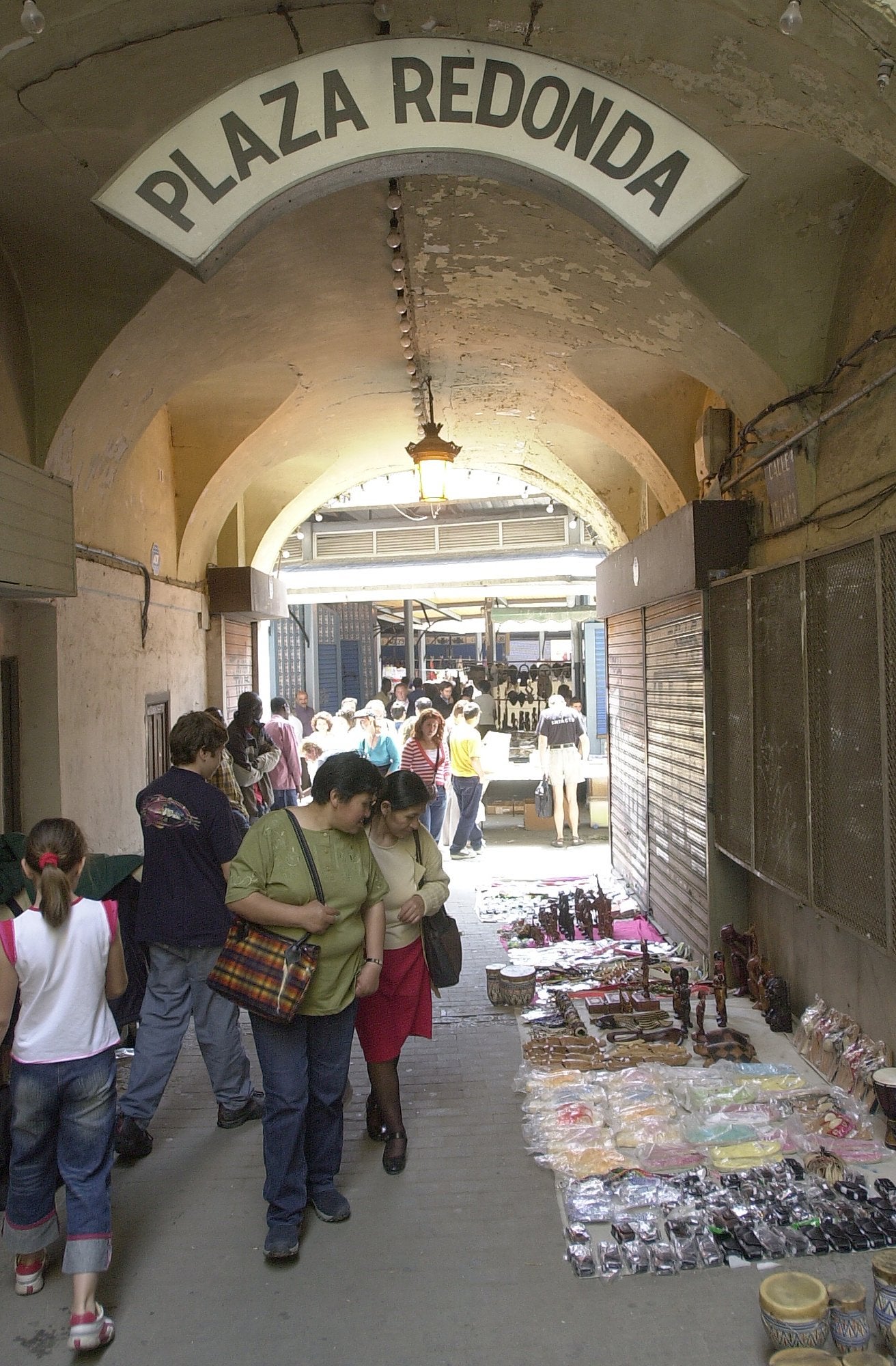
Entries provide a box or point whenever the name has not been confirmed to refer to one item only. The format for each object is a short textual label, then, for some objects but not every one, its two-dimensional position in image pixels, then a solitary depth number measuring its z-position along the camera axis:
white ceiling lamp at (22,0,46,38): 2.83
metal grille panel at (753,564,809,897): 4.71
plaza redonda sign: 3.02
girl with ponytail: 2.85
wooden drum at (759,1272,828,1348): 2.59
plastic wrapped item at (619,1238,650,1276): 3.13
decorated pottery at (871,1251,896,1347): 2.68
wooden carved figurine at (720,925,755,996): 5.77
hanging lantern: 6.96
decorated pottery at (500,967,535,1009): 5.81
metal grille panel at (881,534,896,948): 3.66
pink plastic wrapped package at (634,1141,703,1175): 3.74
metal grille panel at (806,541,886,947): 3.87
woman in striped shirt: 8.60
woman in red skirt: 3.88
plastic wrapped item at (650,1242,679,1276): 3.12
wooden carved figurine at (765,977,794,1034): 5.11
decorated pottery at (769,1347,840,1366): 2.50
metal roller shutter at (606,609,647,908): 8.19
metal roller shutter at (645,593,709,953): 6.34
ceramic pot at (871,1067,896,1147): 3.79
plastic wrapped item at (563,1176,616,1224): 3.43
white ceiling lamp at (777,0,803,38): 2.82
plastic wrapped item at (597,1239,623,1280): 3.12
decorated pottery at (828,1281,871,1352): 2.62
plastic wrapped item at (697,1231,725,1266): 3.14
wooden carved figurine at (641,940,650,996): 5.68
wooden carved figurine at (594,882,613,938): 7.27
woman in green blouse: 3.25
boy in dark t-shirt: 4.02
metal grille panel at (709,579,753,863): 5.48
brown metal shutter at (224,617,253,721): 9.90
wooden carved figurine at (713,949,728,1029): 5.15
